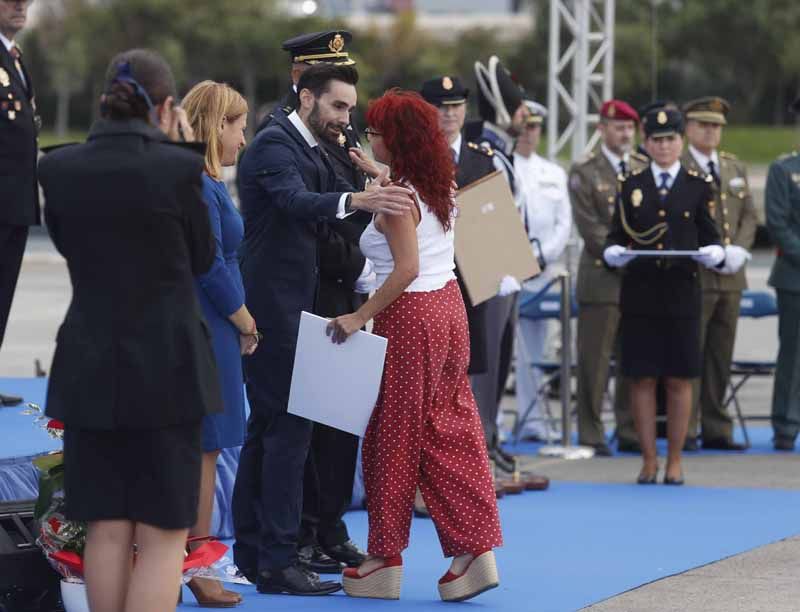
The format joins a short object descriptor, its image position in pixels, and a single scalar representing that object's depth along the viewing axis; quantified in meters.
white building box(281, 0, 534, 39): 100.48
